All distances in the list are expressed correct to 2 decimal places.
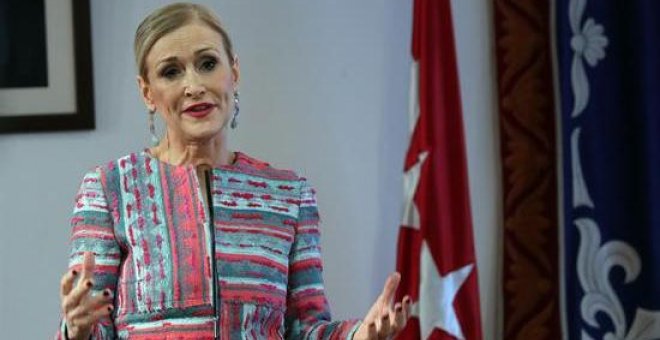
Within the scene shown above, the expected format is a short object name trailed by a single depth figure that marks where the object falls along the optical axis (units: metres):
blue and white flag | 5.25
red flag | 5.23
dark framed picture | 5.22
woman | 4.50
